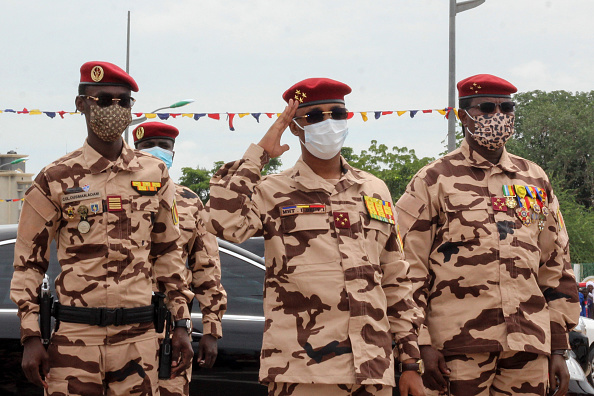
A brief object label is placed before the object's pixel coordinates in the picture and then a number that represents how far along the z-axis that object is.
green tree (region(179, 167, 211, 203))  57.25
